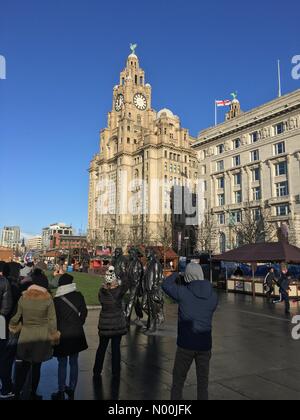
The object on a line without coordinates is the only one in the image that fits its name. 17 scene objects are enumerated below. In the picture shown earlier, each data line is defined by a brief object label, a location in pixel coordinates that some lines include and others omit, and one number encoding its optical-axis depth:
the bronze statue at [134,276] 10.98
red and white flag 65.92
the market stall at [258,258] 18.77
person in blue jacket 4.52
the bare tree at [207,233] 58.13
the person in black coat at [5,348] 5.42
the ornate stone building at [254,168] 50.16
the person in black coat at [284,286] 14.67
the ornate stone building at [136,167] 96.75
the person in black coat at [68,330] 5.38
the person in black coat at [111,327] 6.21
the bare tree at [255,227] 47.34
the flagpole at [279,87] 53.92
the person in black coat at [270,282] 19.12
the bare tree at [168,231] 76.73
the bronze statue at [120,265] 11.20
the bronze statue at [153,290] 10.49
